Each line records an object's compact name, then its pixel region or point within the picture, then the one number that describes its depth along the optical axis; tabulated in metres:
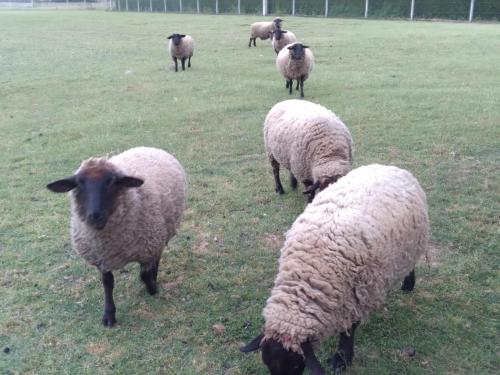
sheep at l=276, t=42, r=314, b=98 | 11.34
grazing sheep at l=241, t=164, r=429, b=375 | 2.92
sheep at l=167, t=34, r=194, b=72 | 15.45
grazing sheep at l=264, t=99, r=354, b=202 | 5.43
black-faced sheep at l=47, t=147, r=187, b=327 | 3.58
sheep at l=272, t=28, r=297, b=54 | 16.84
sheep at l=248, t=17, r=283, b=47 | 21.77
